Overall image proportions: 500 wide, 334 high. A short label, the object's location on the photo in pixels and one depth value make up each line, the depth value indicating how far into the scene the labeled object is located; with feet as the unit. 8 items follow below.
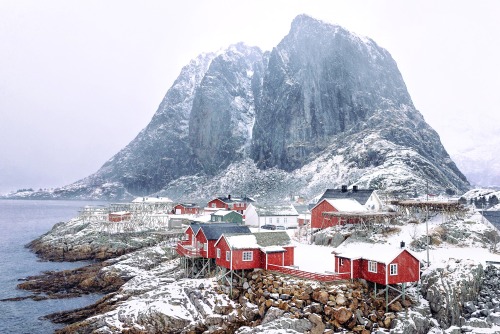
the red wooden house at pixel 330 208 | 192.13
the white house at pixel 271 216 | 244.83
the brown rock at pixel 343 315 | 100.63
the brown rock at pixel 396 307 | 105.58
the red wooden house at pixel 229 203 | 312.91
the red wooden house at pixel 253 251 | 127.75
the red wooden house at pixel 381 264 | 108.88
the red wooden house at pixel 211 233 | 142.92
